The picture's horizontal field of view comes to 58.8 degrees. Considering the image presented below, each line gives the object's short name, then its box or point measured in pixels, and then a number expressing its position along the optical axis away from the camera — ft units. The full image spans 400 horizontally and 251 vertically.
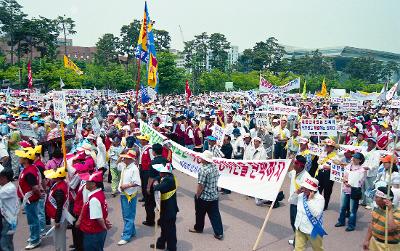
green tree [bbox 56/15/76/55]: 226.99
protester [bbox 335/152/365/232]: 23.72
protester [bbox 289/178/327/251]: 17.35
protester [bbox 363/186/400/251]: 15.33
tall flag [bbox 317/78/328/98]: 114.07
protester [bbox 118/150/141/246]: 21.61
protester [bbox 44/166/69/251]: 17.39
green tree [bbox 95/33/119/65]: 236.63
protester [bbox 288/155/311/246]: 20.58
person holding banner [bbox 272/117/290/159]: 40.60
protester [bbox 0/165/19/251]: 17.33
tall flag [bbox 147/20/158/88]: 44.32
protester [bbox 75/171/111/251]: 16.02
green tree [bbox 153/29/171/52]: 228.10
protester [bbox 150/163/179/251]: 19.49
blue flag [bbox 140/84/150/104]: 46.50
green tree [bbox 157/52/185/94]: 143.84
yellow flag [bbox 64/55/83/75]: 105.44
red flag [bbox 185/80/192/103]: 75.79
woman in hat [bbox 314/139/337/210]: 27.58
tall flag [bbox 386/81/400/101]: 65.64
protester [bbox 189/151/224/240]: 22.08
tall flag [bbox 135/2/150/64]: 44.27
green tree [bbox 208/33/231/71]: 243.81
